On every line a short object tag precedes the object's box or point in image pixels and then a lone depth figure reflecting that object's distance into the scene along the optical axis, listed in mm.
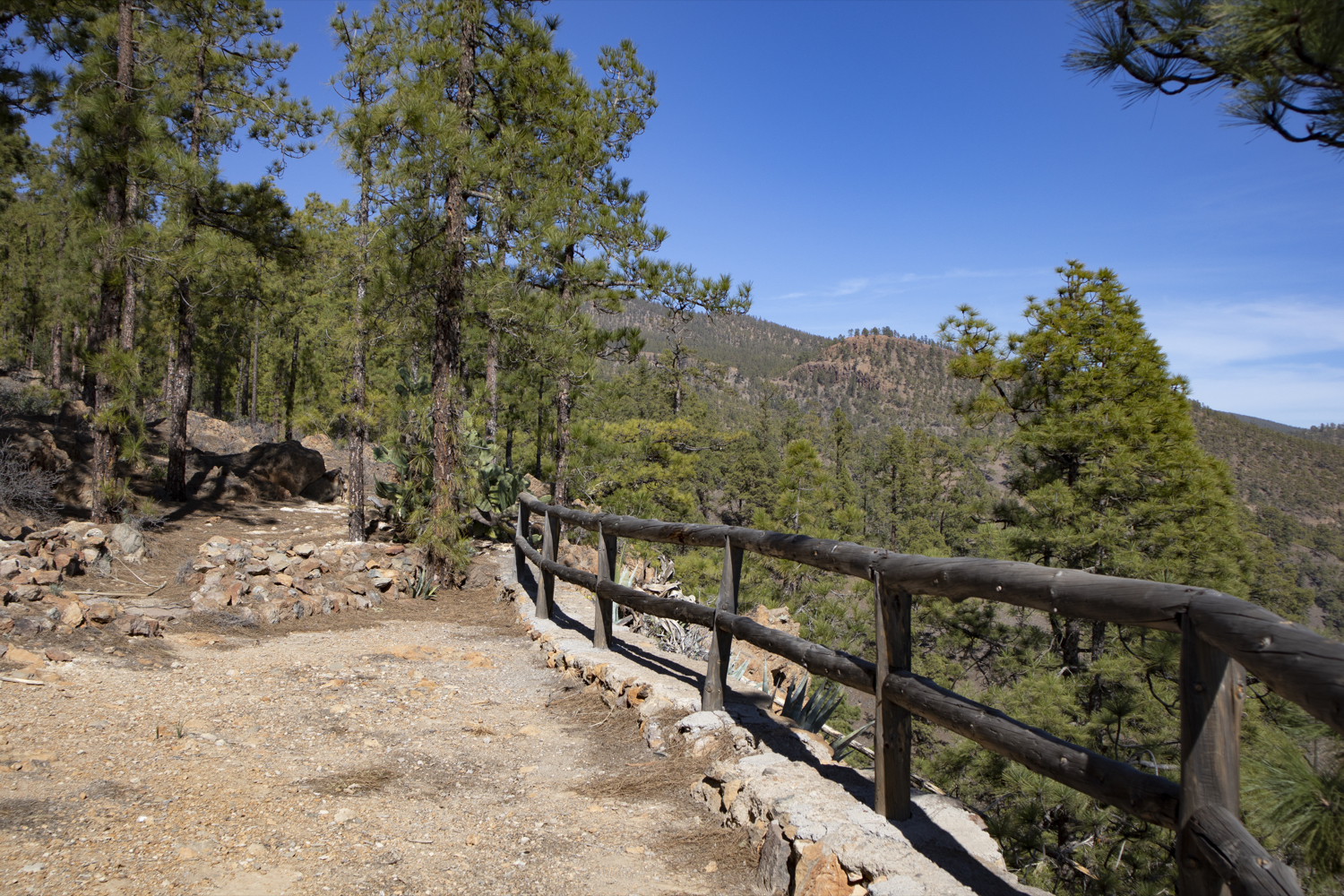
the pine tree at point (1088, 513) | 14133
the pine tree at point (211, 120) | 10188
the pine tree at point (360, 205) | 10523
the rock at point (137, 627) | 5578
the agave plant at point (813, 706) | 4555
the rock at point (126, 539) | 8570
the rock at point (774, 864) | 2818
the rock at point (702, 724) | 4023
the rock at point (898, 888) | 2381
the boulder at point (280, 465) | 14742
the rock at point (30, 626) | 5055
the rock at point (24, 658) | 4551
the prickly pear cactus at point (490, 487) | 9773
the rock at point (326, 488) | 15930
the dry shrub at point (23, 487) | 8969
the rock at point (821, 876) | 2566
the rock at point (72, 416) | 16248
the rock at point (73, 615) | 5281
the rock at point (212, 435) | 21719
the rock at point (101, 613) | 5461
